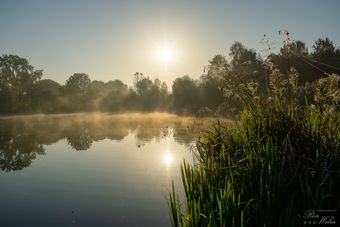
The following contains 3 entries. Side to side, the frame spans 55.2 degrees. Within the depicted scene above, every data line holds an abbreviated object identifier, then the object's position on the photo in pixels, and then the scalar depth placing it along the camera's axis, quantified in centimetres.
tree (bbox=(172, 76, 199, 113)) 5791
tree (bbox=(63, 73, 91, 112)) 9969
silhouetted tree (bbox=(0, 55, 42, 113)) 8831
